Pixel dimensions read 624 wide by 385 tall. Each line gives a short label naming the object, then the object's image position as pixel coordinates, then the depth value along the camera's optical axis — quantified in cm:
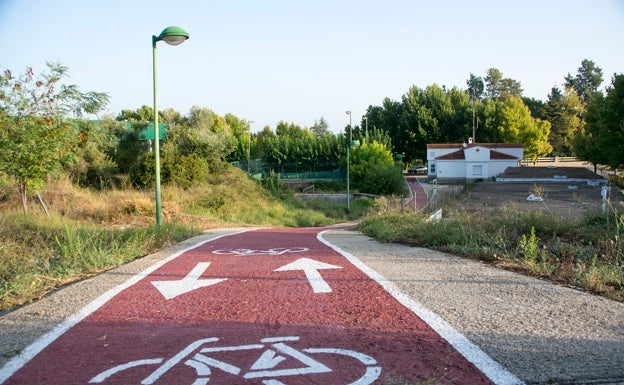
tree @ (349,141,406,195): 4725
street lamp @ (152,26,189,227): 1134
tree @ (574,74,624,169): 3759
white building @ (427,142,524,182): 5978
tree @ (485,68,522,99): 10631
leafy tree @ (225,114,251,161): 7069
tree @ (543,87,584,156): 8175
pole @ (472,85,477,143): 7041
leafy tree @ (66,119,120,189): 2464
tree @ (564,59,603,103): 10112
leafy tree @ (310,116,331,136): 11000
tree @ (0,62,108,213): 1205
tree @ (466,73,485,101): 11150
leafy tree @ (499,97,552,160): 6862
